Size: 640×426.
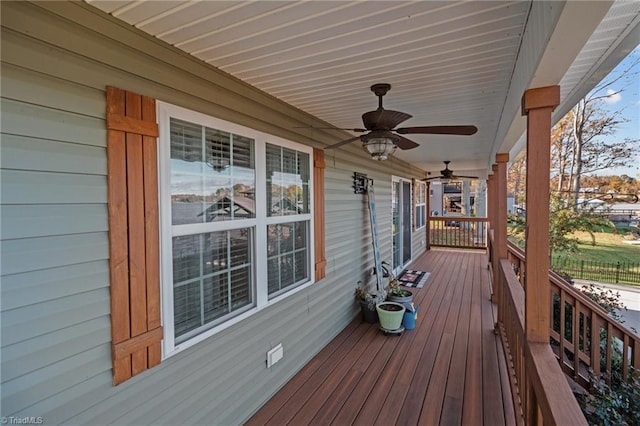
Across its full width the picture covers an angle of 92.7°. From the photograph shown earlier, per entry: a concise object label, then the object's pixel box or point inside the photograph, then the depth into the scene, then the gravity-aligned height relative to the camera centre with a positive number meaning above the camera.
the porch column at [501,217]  3.68 -0.15
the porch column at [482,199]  13.33 +0.25
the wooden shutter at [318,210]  3.34 -0.05
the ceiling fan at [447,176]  6.83 +0.65
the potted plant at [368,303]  4.23 -1.38
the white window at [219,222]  1.79 -0.11
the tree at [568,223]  5.45 -0.35
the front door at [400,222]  6.54 -0.40
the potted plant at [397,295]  4.36 -1.32
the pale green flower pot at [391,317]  3.78 -1.39
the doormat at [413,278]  6.09 -1.56
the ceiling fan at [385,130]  2.34 +0.59
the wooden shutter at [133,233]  1.48 -0.13
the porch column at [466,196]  15.13 +0.45
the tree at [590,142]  7.48 +1.65
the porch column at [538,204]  1.65 +0.00
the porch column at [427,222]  10.28 -0.58
